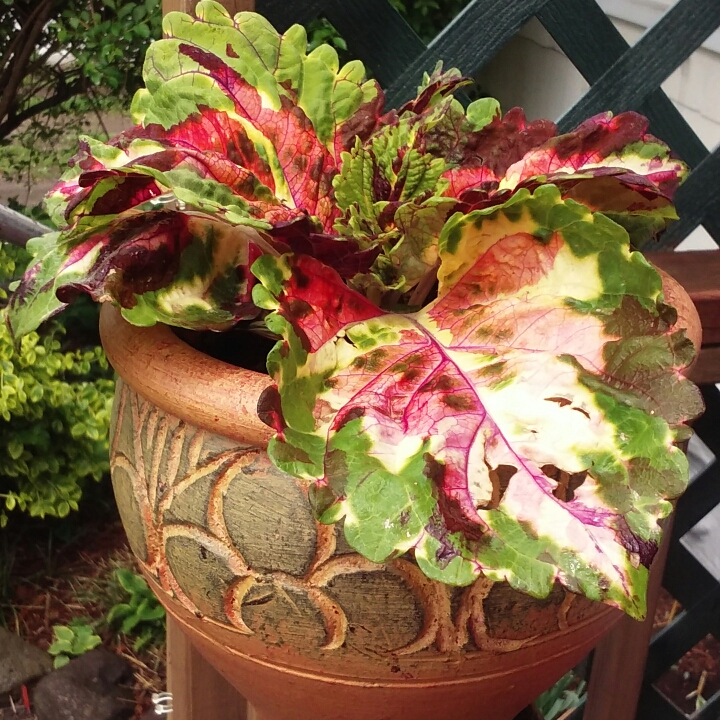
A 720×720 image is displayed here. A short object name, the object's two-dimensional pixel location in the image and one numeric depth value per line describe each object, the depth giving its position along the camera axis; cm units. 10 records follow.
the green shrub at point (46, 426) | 116
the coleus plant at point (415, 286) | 33
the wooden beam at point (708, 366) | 76
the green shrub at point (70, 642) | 128
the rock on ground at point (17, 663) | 121
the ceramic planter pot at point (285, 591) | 39
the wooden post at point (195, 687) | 70
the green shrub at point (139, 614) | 130
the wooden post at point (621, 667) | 82
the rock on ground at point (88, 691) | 117
